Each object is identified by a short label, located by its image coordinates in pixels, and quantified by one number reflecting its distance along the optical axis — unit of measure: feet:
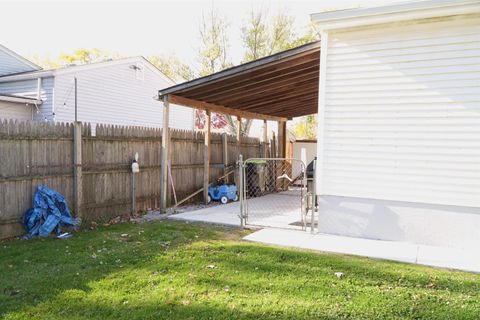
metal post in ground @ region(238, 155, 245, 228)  21.07
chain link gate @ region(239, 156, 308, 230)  21.77
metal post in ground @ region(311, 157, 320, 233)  19.32
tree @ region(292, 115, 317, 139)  82.53
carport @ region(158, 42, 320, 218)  22.13
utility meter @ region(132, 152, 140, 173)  24.72
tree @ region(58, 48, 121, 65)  87.61
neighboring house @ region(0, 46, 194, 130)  39.63
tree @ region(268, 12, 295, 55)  69.46
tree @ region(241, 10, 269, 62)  70.59
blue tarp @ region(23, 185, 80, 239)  18.65
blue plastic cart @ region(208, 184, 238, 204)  31.09
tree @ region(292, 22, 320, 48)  68.08
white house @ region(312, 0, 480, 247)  16.76
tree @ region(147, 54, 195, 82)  82.69
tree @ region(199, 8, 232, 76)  72.74
